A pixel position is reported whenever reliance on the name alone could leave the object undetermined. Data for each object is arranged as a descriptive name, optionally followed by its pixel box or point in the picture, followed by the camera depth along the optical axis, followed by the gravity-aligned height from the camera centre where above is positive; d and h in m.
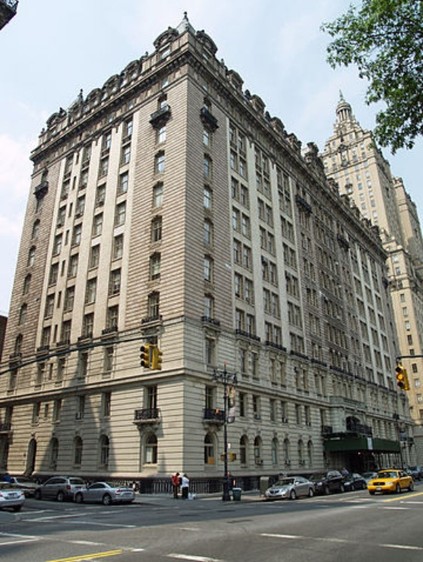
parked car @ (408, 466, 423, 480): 54.21 -0.81
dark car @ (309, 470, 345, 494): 33.56 -1.18
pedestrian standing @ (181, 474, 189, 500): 30.14 -1.18
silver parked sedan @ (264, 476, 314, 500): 29.38 -1.36
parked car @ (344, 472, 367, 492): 37.91 -1.30
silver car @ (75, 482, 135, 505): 27.72 -1.36
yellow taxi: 29.56 -1.05
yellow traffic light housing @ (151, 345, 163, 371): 18.84 +4.12
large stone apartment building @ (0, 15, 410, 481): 37.31 +16.04
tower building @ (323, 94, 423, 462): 110.06 +65.70
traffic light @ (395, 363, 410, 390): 21.25 +3.67
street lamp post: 28.70 +4.62
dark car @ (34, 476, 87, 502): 30.14 -1.12
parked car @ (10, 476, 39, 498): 33.59 -1.17
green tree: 13.49 +11.41
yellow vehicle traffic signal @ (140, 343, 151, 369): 18.78 +4.20
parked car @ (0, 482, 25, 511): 23.20 -1.29
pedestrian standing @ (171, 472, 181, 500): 30.34 -0.94
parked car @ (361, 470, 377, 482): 42.52 -0.90
